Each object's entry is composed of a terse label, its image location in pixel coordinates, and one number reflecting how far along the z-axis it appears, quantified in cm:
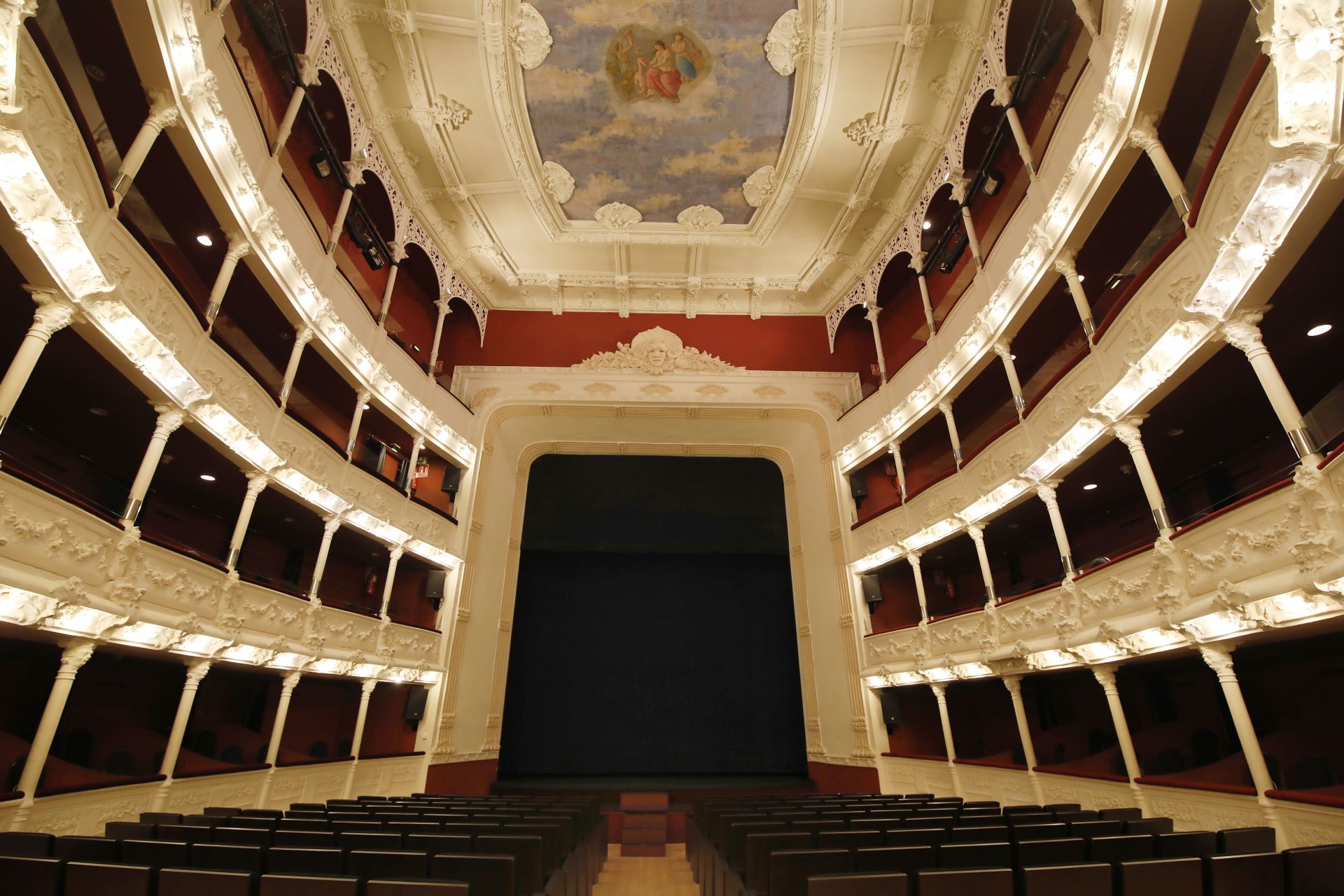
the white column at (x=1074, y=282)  929
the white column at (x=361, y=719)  1226
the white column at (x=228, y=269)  920
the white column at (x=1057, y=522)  961
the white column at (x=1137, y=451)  822
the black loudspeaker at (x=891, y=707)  1422
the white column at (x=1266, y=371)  607
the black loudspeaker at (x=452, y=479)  1662
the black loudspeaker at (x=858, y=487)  1634
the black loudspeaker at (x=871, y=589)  1520
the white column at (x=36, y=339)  608
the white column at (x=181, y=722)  845
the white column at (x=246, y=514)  969
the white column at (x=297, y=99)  1060
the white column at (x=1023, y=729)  1002
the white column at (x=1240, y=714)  650
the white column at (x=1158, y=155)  752
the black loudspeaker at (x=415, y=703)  1446
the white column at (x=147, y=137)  729
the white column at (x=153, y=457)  779
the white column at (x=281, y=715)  1062
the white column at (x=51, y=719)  654
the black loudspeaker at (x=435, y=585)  1548
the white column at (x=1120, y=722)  823
